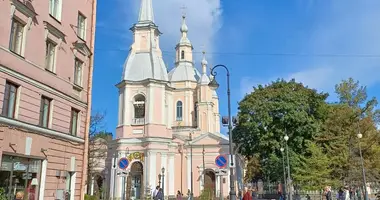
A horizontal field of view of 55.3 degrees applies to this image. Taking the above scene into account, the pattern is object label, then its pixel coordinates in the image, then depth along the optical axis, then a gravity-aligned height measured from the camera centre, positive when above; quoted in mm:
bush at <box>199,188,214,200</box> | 23928 -982
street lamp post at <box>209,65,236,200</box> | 15901 +2760
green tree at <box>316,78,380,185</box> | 33719 +3649
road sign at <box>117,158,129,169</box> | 15680 +721
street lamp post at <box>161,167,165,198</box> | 39625 +868
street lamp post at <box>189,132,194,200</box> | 42750 +2233
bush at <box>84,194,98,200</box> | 23753 -1140
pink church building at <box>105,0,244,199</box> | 41750 +4813
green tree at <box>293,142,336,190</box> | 32000 +691
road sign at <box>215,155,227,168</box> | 14633 +750
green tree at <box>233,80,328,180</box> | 38656 +6280
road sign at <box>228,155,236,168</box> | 16214 +744
